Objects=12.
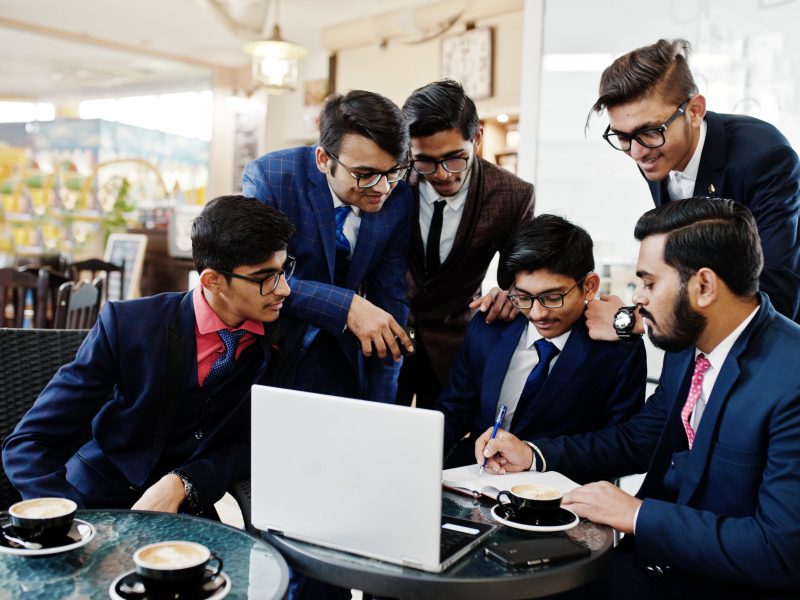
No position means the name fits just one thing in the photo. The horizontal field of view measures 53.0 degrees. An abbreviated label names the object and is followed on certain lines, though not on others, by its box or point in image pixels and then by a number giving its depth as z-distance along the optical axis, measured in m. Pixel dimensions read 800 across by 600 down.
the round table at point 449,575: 1.14
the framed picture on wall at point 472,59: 6.79
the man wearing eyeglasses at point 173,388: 1.68
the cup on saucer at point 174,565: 1.06
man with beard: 1.35
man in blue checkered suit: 1.97
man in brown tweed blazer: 2.38
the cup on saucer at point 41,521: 1.20
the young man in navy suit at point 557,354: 1.99
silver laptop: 1.15
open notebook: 1.53
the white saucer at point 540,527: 1.33
